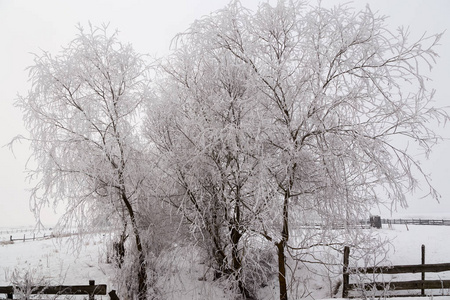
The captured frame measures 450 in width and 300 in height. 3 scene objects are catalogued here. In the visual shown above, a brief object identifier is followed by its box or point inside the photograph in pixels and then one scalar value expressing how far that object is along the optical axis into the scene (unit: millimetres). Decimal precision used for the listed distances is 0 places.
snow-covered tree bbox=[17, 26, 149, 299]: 9344
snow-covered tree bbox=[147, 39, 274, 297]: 8039
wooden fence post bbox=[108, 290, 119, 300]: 7625
